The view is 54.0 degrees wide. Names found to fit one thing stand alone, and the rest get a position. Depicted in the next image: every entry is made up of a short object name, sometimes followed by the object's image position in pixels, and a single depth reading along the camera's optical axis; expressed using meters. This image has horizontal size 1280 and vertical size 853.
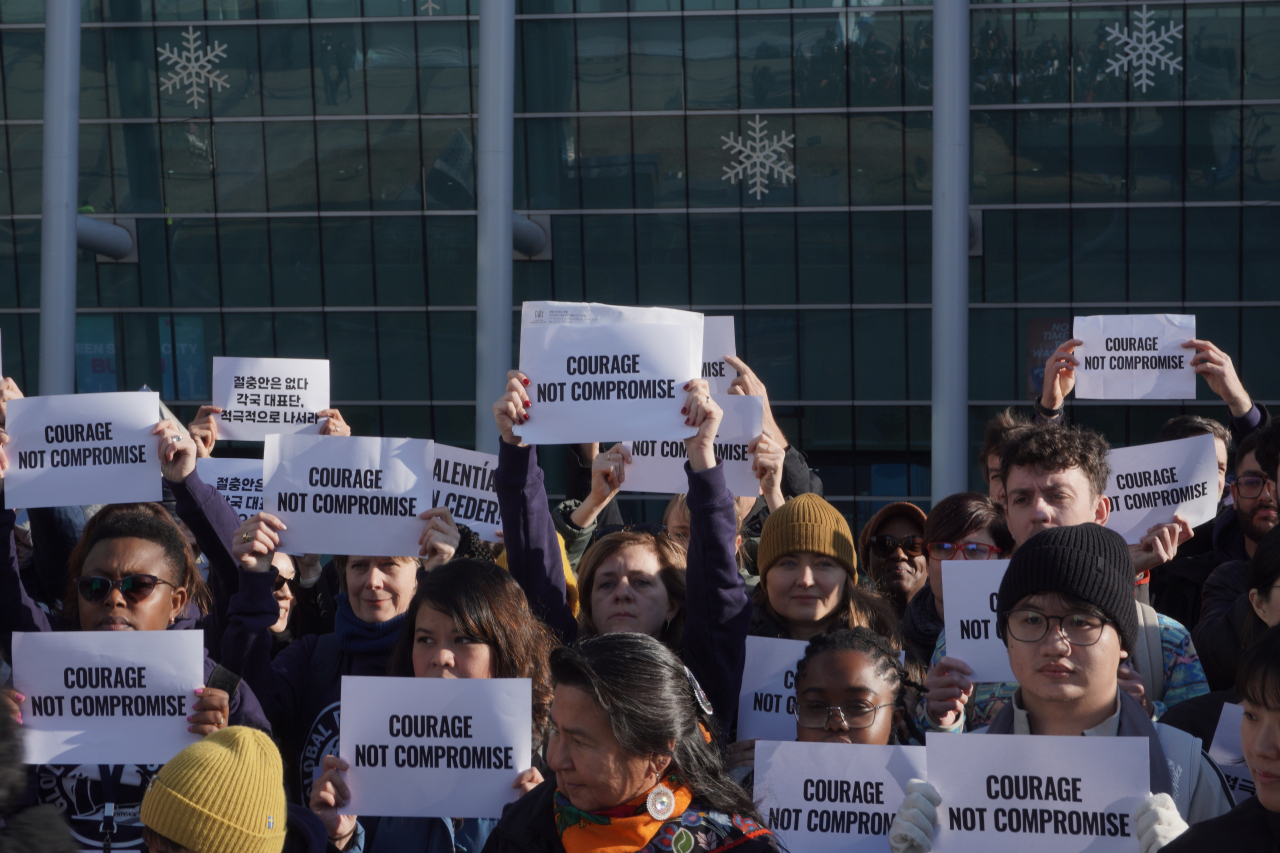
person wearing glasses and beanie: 2.72
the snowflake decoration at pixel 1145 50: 16.20
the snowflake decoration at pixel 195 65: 17.33
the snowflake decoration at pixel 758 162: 16.81
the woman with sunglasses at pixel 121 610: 3.45
